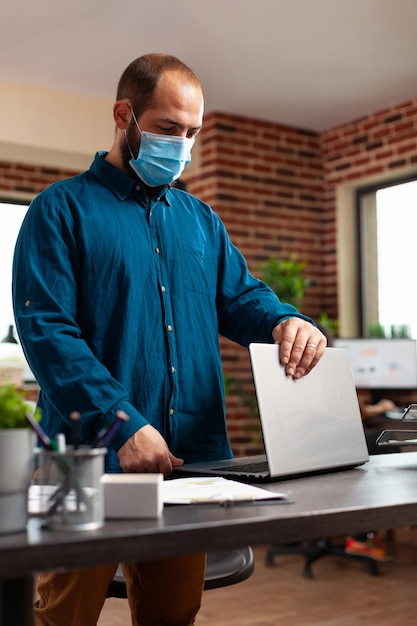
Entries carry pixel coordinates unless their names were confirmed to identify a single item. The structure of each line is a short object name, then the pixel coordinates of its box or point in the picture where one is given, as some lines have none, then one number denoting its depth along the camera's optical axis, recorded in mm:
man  1424
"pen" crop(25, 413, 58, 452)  910
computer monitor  5392
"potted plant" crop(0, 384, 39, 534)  881
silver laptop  1353
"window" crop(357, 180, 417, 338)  5820
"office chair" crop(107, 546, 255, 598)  1759
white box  959
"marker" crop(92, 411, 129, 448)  945
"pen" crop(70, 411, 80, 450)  917
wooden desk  823
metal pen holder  896
